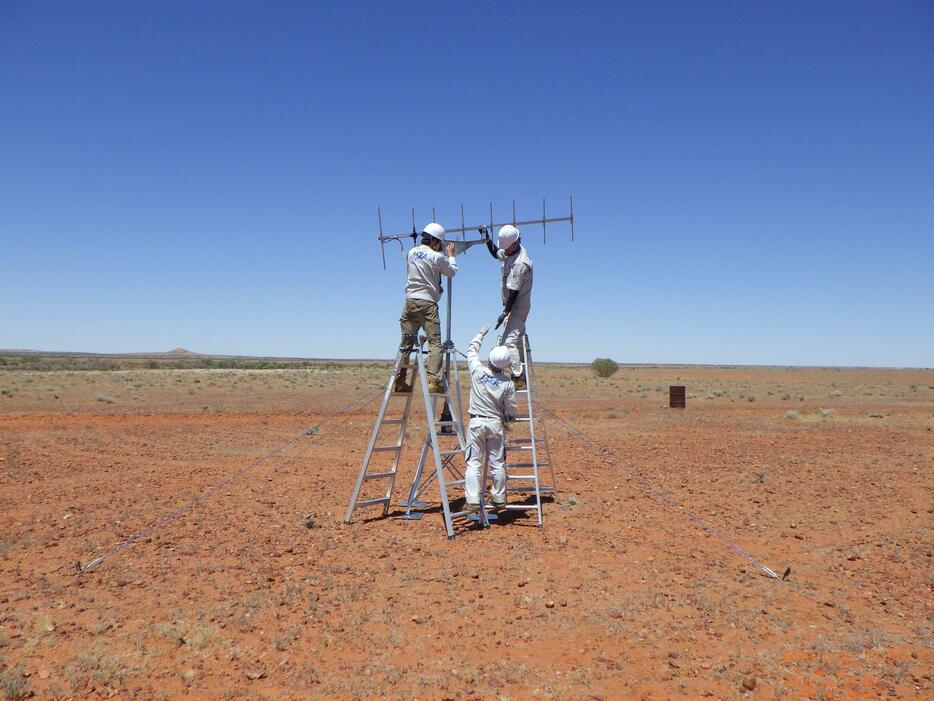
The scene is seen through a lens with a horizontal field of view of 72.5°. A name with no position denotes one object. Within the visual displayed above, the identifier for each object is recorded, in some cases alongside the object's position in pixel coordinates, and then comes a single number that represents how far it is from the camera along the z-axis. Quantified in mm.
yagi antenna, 8055
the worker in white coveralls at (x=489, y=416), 7520
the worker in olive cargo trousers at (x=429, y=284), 7582
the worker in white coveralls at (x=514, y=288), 7777
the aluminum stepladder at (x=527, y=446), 7773
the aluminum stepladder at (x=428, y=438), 7309
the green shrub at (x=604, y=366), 56875
